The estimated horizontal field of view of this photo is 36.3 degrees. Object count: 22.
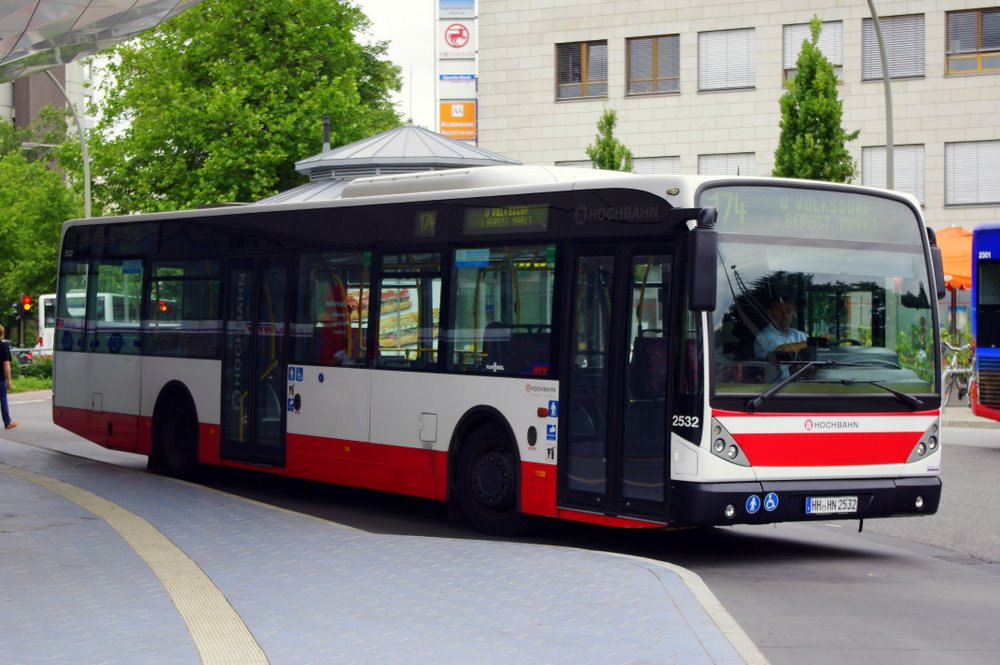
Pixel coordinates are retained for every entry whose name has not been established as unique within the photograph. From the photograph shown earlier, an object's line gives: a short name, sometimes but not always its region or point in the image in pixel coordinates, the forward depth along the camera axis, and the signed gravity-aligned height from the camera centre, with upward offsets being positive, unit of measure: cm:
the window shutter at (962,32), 4194 +841
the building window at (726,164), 4444 +508
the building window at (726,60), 4428 +809
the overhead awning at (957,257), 2970 +159
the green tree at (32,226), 6462 +466
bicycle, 3012 -77
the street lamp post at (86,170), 4500 +483
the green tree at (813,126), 3083 +429
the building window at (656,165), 4556 +514
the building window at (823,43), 4306 +834
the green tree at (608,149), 3534 +436
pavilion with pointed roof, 2900 +340
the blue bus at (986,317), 2192 +30
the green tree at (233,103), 4675 +718
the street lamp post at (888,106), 2714 +415
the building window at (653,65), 4541 +813
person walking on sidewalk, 2642 -87
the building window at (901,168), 4238 +473
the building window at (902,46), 4225 +809
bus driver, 1102 +2
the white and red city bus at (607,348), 1093 -10
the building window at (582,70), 4641 +815
